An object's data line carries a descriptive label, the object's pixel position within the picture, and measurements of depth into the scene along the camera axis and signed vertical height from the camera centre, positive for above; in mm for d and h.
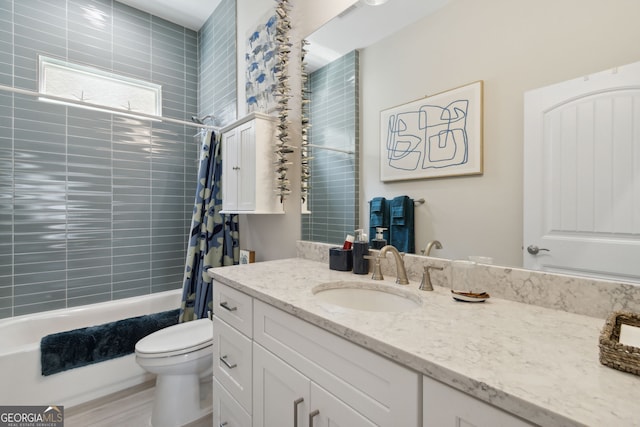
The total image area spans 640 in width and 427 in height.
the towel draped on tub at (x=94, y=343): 1781 -859
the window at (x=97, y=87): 2301 +1062
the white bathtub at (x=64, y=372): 1681 -928
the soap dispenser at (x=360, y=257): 1245 -194
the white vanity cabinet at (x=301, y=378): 602 -427
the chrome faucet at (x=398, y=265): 1085 -200
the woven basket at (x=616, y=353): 467 -233
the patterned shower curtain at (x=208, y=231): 2139 -149
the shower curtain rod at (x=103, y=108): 1739 +691
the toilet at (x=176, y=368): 1553 -855
